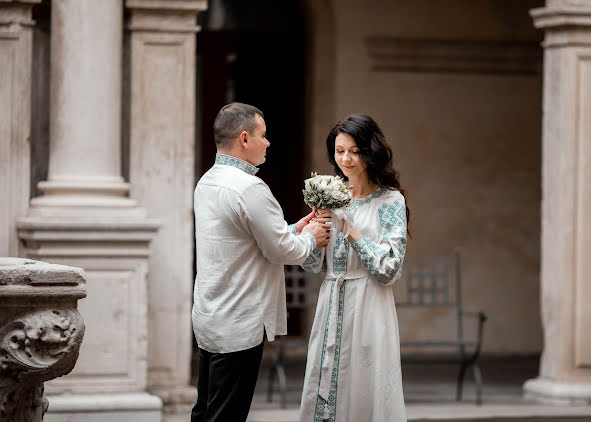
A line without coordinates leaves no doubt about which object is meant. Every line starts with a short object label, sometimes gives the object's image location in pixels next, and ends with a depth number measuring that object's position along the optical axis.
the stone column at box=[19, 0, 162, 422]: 13.14
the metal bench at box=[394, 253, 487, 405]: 19.60
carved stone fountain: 8.63
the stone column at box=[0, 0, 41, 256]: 13.71
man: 9.23
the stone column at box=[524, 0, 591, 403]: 14.99
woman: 9.93
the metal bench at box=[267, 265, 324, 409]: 14.68
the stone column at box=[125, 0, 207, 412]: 14.04
